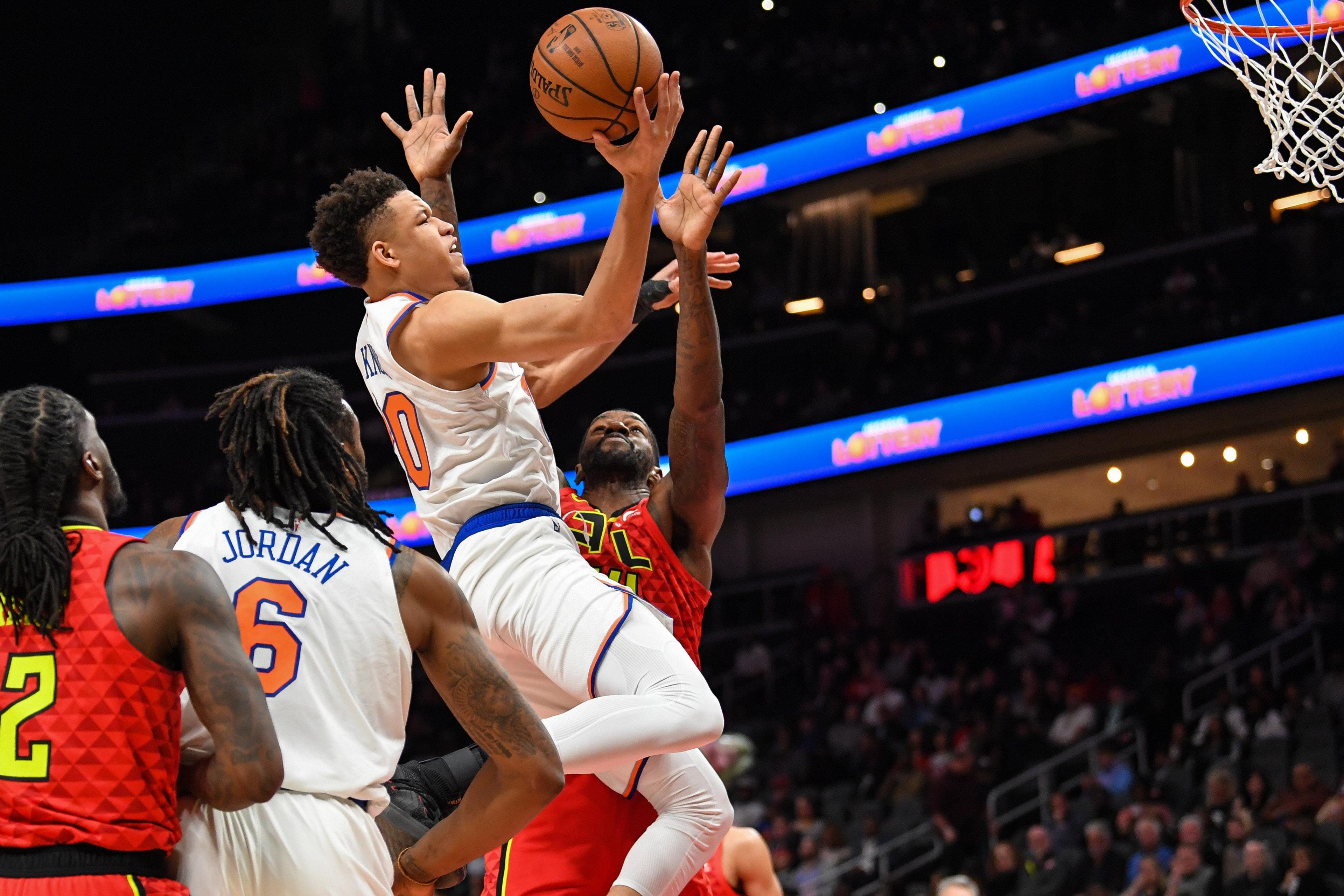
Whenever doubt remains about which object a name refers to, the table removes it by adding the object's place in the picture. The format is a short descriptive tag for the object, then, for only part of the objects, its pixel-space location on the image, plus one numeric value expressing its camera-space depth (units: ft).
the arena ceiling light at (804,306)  68.64
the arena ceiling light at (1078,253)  61.52
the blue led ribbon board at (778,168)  52.60
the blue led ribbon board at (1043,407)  46.39
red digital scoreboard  56.65
